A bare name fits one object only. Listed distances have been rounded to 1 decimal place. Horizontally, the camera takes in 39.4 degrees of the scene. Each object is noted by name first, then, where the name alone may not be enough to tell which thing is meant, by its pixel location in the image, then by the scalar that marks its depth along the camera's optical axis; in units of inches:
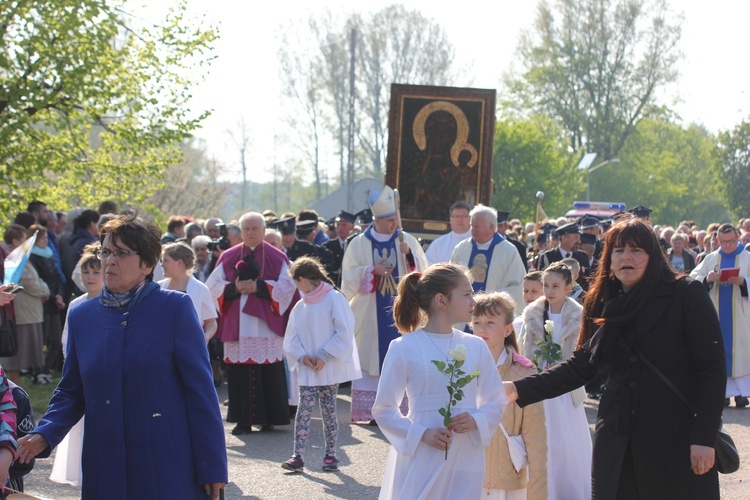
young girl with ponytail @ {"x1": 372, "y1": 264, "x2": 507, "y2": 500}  192.2
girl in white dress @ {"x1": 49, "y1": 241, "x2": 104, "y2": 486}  271.6
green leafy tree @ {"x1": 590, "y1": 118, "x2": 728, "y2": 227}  2315.5
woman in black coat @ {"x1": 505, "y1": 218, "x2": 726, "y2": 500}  172.2
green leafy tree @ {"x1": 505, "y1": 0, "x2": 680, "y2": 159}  1955.0
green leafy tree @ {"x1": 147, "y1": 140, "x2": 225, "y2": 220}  1459.2
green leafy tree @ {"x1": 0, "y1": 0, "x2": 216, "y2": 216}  641.0
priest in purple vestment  410.3
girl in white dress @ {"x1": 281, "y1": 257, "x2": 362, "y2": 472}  348.5
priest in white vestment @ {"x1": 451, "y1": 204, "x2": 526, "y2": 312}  425.4
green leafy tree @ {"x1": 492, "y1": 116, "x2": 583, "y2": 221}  1748.3
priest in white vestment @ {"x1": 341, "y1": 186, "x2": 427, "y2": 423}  434.4
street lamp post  2012.3
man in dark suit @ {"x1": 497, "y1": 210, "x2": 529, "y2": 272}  647.4
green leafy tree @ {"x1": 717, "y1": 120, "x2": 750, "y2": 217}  2028.8
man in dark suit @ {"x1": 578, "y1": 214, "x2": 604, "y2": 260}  594.6
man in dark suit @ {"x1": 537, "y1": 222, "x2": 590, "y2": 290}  532.1
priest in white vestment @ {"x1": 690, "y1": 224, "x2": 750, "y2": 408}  497.7
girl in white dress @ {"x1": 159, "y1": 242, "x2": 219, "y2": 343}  346.3
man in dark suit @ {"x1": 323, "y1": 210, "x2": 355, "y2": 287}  597.3
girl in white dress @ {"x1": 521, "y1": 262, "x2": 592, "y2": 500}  276.7
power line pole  1282.0
